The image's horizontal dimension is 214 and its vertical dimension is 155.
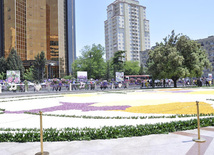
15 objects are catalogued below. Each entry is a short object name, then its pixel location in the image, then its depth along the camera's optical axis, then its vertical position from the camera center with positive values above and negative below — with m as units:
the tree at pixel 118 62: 78.89 +7.41
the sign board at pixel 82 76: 37.62 +0.89
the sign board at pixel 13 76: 33.59 +0.92
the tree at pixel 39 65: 68.81 +5.56
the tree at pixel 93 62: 74.19 +7.21
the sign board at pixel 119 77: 40.09 +0.66
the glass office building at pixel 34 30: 87.62 +23.73
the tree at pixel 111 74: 62.03 +2.33
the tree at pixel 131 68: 91.43 +5.69
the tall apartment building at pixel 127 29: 130.88 +35.35
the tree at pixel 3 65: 71.62 +6.01
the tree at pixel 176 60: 36.41 +3.83
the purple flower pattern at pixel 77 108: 11.19 -1.64
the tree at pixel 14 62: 70.50 +6.97
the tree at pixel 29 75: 76.56 +2.44
